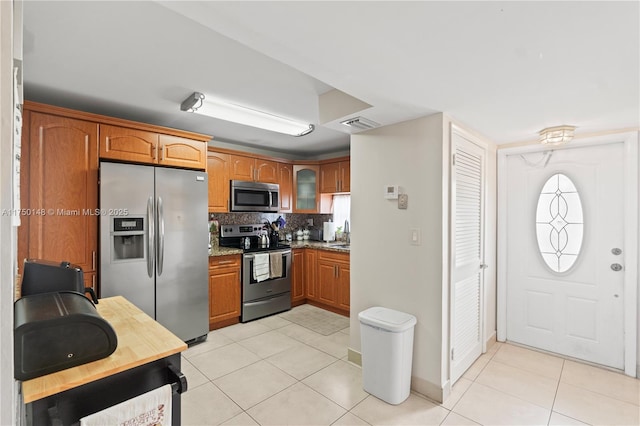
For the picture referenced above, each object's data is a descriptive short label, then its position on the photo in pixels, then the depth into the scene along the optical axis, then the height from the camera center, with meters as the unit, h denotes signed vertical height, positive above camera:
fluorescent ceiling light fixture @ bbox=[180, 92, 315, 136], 2.55 +0.91
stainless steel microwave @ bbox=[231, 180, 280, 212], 4.05 +0.22
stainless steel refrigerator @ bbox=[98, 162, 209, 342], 2.67 -0.29
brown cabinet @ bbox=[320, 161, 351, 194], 4.53 +0.54
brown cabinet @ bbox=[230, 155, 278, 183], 4.11 +0.61
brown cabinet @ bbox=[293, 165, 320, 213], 4.87 +0.37
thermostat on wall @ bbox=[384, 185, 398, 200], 2.47 +0.17
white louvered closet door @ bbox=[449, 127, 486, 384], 2.39 -0.33
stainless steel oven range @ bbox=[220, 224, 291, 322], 3.83 -0.78
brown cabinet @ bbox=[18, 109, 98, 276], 2.35 +0.18
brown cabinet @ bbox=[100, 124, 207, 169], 2.74 +0.63
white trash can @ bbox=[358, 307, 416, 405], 2.19 -1.04
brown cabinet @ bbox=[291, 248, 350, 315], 4.07 -0.94
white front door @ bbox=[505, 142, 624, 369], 2.69 -0.36
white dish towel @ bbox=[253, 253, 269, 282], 3.88 -0.69
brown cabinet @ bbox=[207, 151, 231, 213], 3.87 +0.40
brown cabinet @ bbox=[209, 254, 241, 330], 3.54 -0.93
